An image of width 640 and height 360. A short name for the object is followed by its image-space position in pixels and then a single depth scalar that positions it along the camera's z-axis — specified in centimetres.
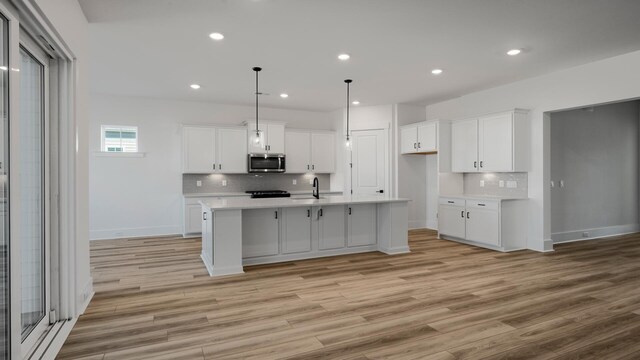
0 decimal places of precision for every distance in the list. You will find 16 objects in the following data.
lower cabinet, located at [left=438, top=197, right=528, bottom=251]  579
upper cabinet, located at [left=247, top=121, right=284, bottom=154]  760
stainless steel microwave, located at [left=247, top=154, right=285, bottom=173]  756
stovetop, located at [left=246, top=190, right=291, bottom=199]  753
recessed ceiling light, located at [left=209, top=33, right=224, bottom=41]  403
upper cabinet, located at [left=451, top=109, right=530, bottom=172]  586
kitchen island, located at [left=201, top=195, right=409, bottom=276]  450
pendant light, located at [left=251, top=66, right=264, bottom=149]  521
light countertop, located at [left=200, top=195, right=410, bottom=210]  454
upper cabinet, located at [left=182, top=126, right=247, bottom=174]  717
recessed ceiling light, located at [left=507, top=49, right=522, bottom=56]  455
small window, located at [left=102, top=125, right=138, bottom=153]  701
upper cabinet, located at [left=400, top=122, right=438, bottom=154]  707
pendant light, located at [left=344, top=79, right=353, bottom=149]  561
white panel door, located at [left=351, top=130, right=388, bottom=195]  793
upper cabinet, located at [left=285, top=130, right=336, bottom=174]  807
